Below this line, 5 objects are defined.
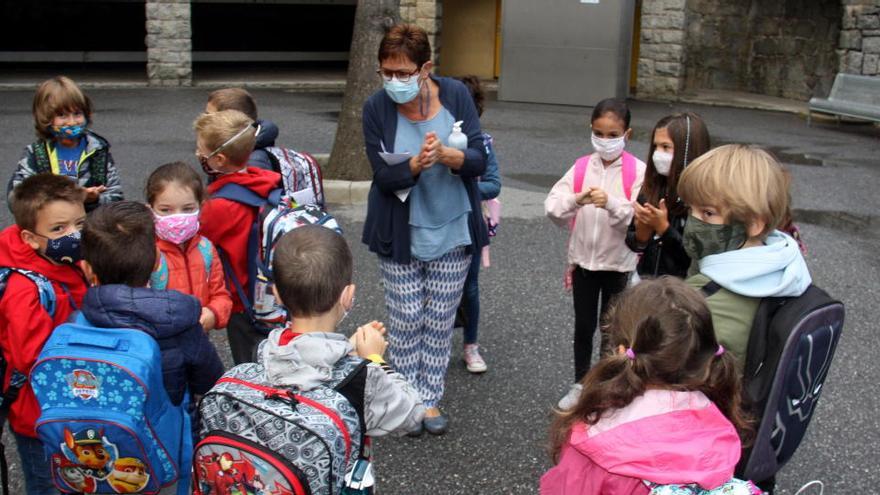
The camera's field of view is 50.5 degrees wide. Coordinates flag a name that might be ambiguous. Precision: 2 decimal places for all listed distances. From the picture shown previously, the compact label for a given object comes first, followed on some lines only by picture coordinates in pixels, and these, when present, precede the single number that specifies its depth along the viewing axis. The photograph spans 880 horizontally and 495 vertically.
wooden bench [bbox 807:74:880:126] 13.26
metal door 15.02
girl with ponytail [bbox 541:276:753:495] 2.02
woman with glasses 3.62
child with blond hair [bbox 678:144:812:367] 2.44
